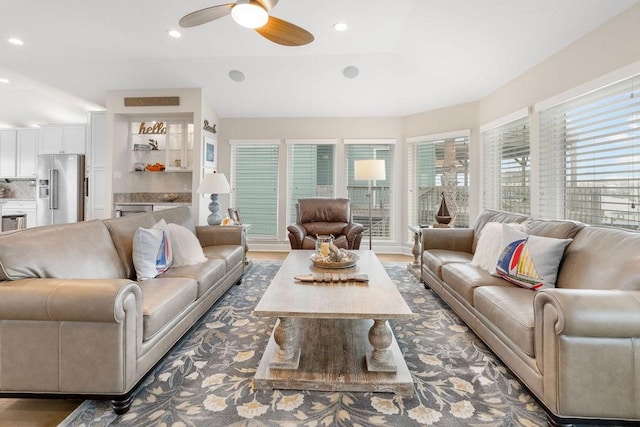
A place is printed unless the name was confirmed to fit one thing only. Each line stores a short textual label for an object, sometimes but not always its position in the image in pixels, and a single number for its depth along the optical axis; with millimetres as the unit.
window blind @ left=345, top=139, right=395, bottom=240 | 5973
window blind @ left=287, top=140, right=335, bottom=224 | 6055
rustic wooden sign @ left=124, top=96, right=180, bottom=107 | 5297
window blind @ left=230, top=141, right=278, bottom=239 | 6129
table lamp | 4379
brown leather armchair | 4480
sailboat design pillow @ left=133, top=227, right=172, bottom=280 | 2383
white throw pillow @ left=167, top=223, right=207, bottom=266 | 2834
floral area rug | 1536
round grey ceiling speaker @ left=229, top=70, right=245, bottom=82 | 4934
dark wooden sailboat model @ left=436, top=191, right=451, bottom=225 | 4199
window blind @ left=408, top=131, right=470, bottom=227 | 5160
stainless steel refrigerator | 6191
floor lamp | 4809
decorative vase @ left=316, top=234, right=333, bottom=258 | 2812
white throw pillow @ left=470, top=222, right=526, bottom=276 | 2647
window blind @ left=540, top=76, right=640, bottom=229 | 2514
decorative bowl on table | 2668
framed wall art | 5459
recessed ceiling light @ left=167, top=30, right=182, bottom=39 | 3930
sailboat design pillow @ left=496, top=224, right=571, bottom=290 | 2184
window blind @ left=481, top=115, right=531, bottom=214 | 3928
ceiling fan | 2224
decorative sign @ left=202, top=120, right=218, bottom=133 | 5422
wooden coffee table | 1734
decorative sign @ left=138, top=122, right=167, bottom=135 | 5797
